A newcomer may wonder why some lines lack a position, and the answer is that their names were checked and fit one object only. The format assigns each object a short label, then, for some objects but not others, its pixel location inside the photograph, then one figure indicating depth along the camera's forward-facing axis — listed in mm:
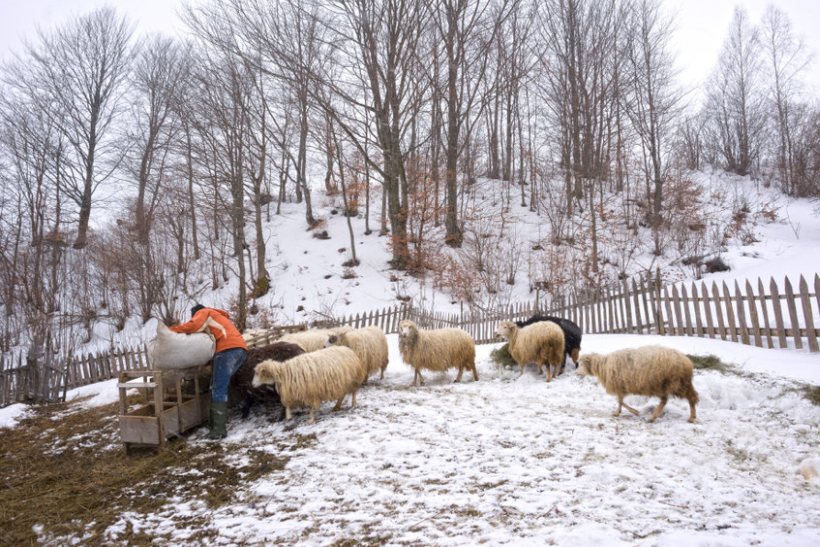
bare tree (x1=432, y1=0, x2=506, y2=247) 14672
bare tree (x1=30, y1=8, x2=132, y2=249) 23859
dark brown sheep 6109
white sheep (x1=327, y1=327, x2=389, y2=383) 7242
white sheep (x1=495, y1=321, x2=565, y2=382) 7109
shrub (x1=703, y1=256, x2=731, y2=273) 14992
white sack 5418
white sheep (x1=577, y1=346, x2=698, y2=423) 4926
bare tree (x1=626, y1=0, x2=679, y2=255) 22125
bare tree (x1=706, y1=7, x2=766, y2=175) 28719
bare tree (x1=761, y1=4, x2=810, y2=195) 26781
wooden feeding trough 5359
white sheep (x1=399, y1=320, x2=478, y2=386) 7625
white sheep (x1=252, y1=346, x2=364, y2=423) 5734
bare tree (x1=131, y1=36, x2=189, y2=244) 24297
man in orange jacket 5676
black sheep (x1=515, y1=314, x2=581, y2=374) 7590
